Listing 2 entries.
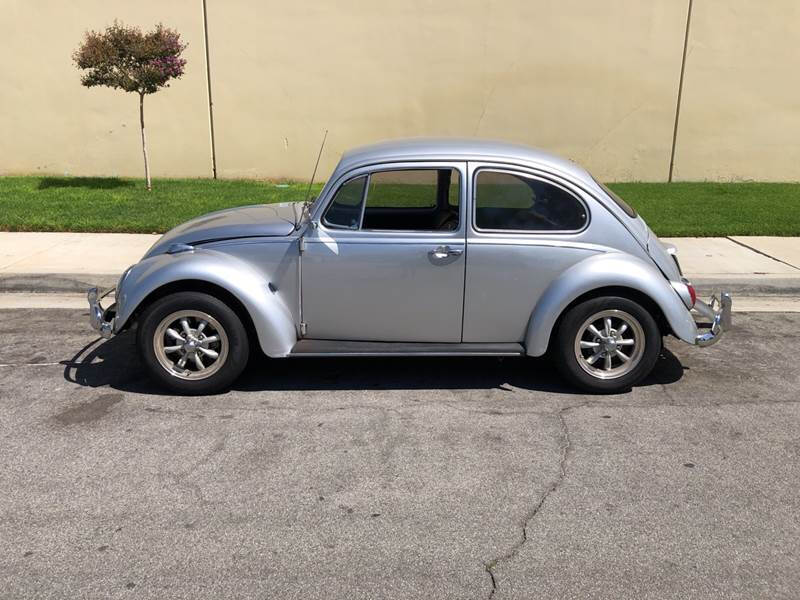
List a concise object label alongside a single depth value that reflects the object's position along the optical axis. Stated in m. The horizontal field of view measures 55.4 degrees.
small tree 11.55
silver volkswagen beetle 4.96
